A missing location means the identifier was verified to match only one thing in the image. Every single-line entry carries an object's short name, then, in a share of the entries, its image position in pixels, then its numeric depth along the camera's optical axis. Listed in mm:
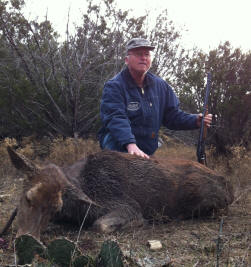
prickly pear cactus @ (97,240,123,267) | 2143
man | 4520
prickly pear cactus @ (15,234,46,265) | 2143
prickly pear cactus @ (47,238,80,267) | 2161
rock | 2869
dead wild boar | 2854
